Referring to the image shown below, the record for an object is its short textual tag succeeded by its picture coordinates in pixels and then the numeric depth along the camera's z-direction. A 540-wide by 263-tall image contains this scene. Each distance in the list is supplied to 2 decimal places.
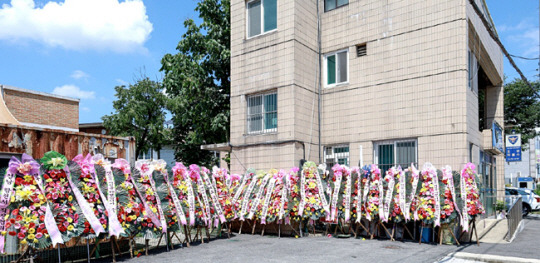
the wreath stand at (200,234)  12.58
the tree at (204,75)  21.50
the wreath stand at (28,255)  8.94
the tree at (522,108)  30.42
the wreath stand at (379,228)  12.79
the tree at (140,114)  31.36
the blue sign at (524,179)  39.26
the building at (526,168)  56.42
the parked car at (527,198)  24.21
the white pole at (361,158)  15.66
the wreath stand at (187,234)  12.11
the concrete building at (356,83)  14.32
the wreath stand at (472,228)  12.04
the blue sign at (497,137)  17.91
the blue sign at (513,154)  21.19
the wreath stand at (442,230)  12.03
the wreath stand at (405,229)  12.63
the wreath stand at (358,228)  13.25
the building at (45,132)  10.96
